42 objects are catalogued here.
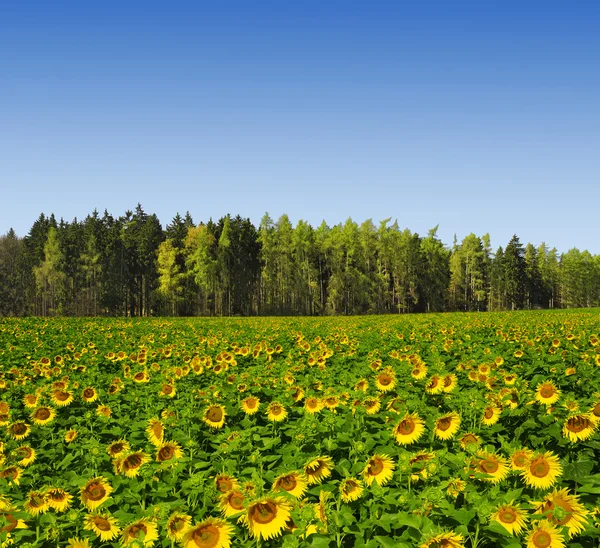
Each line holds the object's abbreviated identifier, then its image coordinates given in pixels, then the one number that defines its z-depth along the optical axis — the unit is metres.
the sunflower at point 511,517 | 2.56
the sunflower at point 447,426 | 4.06
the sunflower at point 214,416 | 5.05
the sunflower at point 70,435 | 4.86
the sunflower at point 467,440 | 3.82
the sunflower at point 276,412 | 5.07
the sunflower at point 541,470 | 3.08
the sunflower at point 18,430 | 5.19
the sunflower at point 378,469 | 3.24
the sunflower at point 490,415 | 4.59
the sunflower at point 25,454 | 4.31
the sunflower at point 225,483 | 3.07
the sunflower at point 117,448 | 4.00
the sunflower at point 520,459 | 3.17
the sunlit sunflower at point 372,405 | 4.73
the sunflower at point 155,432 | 4.25
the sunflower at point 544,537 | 2.37
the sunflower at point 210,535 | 2.42
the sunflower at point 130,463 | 3.65
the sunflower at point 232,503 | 2.74
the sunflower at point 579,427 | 3.74
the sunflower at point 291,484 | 2.91
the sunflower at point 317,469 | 3.28
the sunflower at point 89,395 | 6.45
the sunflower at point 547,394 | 4.75
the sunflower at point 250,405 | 5.36
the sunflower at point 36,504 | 3.09
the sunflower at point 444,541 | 2.18
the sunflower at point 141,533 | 2.59
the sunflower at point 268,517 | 2.52
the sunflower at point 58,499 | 3.22
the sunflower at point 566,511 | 2.51
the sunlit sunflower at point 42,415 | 5.61
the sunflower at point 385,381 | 5.68
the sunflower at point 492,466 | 3.13
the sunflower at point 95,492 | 3.28
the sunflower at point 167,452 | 3.85
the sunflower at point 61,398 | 6.10
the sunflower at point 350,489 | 3.09
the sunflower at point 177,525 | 2.63
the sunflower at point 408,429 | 3.88
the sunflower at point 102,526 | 2.84
